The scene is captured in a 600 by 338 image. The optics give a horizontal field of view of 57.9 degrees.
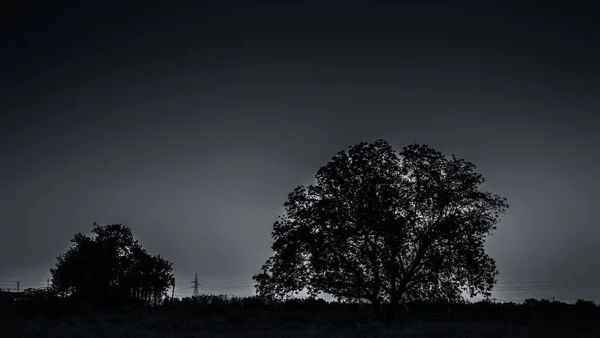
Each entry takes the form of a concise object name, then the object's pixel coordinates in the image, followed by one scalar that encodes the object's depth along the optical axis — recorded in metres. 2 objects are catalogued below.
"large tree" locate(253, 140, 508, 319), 35.09
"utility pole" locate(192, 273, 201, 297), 140.16
